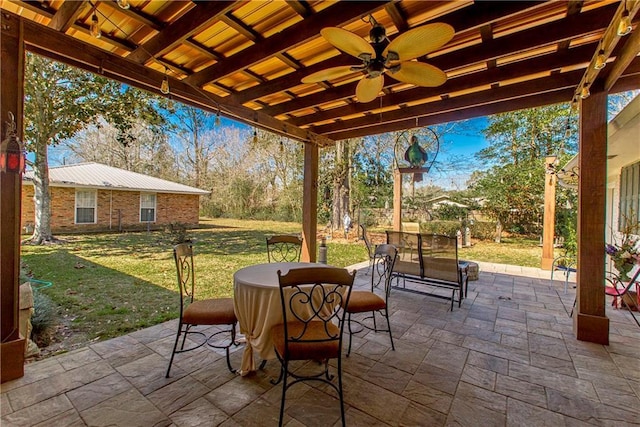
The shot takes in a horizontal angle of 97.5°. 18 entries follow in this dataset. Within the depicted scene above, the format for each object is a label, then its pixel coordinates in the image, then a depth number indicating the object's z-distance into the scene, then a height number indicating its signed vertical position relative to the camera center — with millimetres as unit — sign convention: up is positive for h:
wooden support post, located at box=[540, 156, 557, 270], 5988 +170
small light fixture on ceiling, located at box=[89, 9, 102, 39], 1834 +1196
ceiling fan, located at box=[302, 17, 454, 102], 1680 +1088
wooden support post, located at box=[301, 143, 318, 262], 4738 +217
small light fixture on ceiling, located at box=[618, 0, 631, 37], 1571 +1120
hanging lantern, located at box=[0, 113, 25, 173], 1881 +354
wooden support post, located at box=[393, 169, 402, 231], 5689 +250
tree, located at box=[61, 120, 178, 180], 13218 +2836
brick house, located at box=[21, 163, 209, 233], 9867 +347
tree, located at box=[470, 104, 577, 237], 9609 +2078
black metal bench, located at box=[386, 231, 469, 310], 3764 -633
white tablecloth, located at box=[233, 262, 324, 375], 1997 -724
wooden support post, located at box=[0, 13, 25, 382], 2016 -82
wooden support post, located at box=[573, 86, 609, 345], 2766 +29
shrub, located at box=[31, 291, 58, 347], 2831 -1257
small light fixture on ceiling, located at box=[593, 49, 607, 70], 1999 +1150
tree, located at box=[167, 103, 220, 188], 13695 +3502
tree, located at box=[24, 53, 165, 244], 6156 +2402
